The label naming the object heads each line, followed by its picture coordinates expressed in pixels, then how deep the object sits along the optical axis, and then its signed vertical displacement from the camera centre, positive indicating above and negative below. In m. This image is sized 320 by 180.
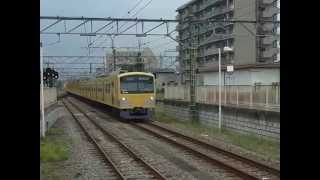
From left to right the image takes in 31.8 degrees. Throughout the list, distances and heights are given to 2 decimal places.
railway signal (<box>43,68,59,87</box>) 28.92 +0.86
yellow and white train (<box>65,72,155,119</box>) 30.35 -0.25
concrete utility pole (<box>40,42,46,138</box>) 20.80 -1.49
